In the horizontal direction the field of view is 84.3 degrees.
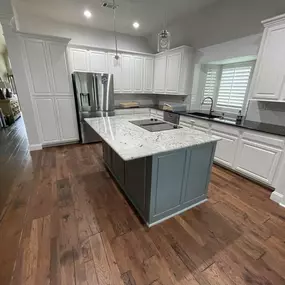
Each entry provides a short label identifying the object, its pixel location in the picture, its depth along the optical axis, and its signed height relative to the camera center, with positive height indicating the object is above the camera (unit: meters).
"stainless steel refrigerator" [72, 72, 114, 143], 3.65 -0.27
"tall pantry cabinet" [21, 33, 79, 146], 3.15 -0.06
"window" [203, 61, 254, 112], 3.05 +0.08
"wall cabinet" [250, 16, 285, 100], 2.05 +0.35
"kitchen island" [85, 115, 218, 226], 1.47 -0.78
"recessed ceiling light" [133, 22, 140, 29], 3.82 +1.45
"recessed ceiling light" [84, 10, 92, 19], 3.23 +1.43
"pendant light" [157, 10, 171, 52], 2.14 +0.62
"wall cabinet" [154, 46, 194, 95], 3.68 +0.40
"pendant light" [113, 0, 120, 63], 3.15 +1.43
